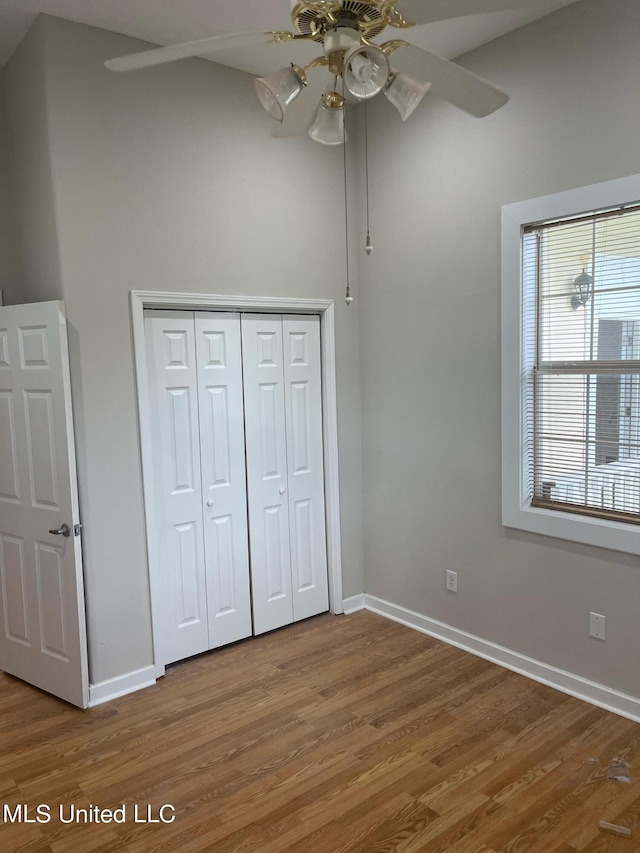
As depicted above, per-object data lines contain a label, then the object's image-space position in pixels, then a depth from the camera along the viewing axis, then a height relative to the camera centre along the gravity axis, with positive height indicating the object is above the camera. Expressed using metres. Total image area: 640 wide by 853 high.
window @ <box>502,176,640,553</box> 2.74 -0.04
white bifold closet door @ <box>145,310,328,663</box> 3.32 -0.61
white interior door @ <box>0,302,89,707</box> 2.88 -0.66
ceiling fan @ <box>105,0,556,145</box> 1.49 +0.78
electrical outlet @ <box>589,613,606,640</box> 2.87 -1.23
